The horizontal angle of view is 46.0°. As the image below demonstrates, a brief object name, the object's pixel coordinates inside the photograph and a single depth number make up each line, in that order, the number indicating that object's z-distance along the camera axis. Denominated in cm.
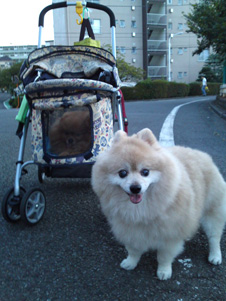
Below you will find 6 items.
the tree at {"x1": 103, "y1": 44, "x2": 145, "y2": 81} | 3172
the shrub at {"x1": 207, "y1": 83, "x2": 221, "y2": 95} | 3401
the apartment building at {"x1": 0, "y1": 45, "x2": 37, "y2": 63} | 12224
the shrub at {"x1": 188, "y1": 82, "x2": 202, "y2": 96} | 3231
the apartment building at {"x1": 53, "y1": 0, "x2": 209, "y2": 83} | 3647
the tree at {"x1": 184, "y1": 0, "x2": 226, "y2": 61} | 1198
